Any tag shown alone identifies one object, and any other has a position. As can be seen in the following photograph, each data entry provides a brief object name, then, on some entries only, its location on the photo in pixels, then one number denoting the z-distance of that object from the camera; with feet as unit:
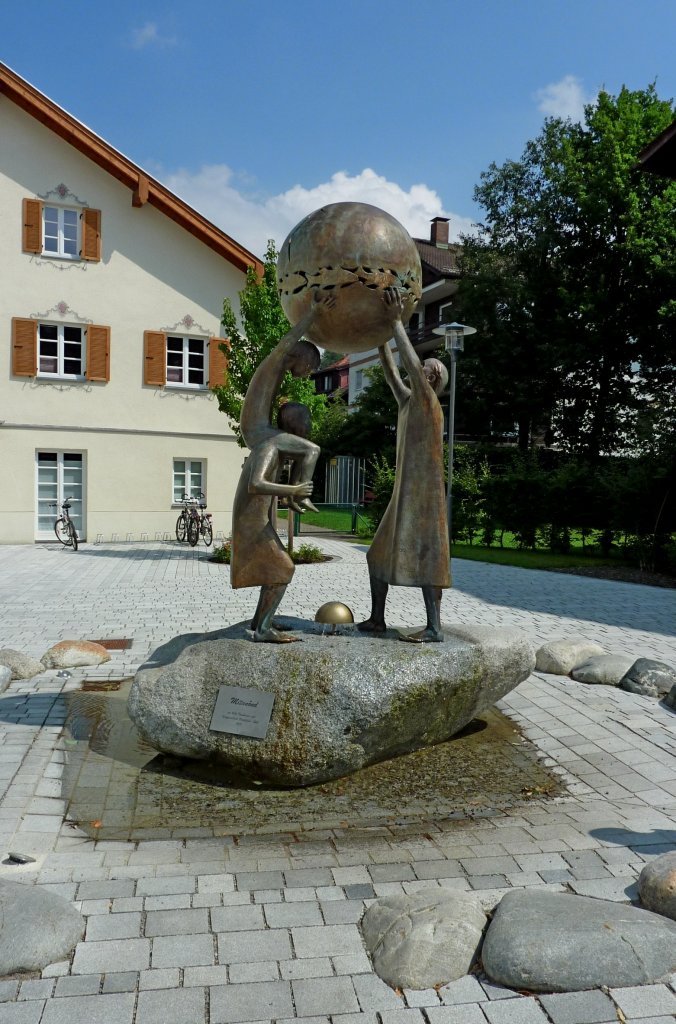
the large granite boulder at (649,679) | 24.63
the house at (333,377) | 195.42
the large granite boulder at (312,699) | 16.40
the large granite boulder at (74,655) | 26.45
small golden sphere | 20.17
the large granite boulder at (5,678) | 23.56
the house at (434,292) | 126.72
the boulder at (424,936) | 10.46
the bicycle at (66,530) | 66.39
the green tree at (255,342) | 57.21
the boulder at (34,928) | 10.36
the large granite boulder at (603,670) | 25.99
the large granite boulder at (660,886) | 11.91
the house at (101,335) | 70.49
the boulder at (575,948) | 10.32
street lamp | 61.42
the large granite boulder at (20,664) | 24.94
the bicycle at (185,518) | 71.23
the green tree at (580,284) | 94.38
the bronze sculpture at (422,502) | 19.08
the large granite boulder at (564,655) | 27.50
